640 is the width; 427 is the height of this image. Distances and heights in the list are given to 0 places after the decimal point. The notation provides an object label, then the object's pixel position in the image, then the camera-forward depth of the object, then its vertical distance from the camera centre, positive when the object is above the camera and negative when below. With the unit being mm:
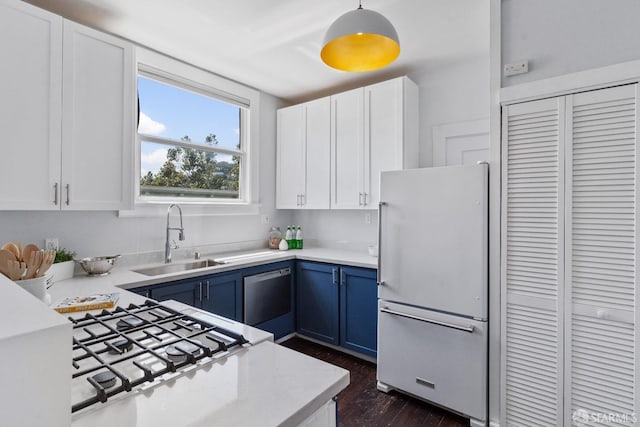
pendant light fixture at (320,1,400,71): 1585 +911
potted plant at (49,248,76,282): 2021 -373
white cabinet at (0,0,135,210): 1761 +575
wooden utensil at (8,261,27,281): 1171 -228
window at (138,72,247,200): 2762 +640
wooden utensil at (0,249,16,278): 1152 -192
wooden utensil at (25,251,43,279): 1232 -214
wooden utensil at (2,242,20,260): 1233 -162
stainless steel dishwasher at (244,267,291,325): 2742 -766
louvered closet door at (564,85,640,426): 1547 -207
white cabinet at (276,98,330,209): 3361 +606
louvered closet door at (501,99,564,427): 1727 -275
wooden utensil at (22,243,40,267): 1238 -175
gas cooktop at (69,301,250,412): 754 -407
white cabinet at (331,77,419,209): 2859 +696
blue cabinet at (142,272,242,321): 2201 -611
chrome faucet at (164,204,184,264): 2691 -283
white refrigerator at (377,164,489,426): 1960 -490
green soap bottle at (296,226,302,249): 3609 -316
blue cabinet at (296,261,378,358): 2678 -838
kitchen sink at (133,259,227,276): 2510 -482
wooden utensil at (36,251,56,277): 1270 -218
